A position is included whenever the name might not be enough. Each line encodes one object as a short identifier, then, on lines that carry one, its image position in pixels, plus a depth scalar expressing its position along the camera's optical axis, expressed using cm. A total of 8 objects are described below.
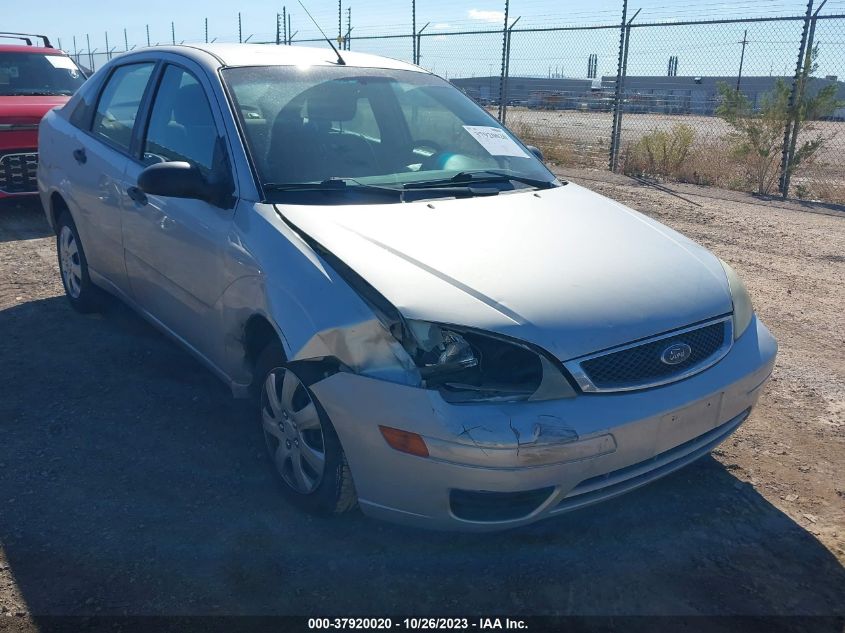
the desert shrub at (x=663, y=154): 1187
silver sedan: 246
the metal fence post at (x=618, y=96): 1189
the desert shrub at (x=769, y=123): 995
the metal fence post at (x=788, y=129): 987
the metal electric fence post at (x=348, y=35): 1663
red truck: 748
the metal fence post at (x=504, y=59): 1390
